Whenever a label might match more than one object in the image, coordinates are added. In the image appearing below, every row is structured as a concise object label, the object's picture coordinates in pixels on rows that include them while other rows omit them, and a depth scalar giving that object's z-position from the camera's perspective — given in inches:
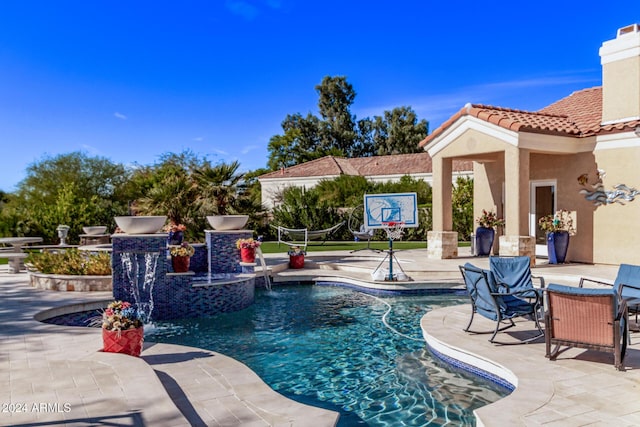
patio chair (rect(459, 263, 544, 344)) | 238.7
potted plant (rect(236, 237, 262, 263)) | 460.1
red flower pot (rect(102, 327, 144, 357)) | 208.5
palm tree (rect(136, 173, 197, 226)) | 632.4
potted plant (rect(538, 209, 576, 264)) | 504.1
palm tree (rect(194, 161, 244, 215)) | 649.0
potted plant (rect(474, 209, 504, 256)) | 585.3
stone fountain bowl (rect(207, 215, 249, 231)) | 450.9
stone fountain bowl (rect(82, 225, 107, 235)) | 647.8
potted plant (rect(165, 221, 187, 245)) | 487.3
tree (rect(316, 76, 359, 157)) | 2063.2
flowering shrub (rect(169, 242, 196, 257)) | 404.5
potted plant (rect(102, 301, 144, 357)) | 208.5
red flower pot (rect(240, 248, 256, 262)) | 462.9
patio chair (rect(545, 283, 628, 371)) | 189.6
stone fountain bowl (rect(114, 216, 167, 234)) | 333.7
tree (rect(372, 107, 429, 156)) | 1972.2
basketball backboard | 492.1
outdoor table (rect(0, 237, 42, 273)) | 530.3
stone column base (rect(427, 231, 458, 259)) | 566.9
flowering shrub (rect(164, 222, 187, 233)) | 486.6
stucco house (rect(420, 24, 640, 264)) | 474.6
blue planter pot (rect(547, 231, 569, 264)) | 503.8
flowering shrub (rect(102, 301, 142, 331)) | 209.8
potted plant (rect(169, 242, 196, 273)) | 404.8
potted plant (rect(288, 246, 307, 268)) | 535.5
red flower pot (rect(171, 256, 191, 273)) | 405.7
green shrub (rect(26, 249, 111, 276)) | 405.1
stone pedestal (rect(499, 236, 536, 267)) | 480.7
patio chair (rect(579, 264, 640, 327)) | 241.3
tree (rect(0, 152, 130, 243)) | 800.3
